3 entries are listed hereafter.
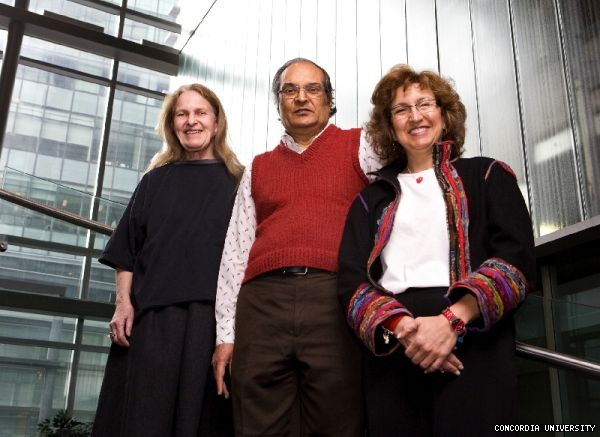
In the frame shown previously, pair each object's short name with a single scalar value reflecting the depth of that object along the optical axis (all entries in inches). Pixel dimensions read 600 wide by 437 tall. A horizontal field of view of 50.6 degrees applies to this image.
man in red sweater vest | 66.4
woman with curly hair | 54.4
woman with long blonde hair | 76.7
